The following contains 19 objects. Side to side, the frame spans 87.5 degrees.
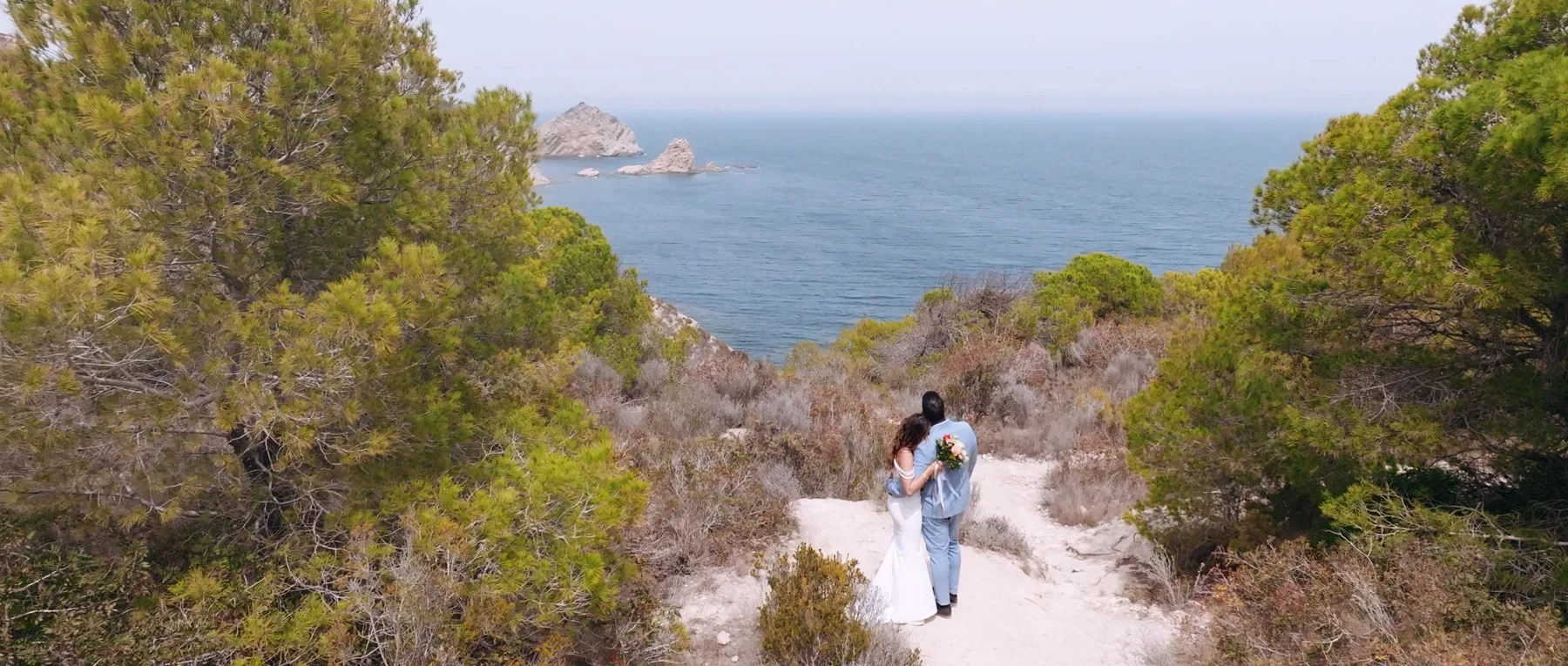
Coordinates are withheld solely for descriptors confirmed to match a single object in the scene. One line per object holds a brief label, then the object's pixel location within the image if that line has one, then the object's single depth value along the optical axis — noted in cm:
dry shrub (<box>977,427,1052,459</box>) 1179
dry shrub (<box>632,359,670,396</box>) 1453
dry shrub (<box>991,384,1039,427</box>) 1295
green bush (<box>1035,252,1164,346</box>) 1703
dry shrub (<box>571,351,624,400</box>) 1283
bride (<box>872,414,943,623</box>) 593
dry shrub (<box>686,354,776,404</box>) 1380
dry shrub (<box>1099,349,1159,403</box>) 1347
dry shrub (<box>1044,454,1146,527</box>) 934
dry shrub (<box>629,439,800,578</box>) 738
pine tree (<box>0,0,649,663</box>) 392
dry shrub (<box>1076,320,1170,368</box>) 1480
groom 577
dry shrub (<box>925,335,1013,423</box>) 1358
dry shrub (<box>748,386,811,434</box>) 1133
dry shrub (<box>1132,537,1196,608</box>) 679
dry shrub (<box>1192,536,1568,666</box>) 434
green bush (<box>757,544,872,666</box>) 542
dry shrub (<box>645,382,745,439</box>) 1165
